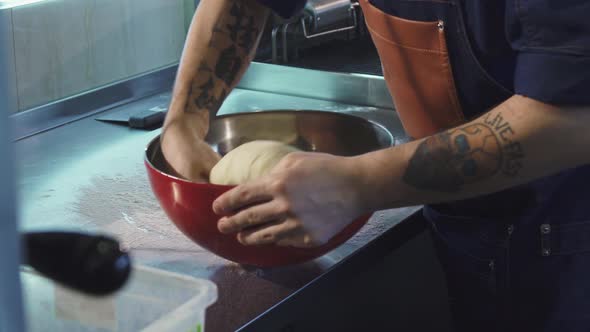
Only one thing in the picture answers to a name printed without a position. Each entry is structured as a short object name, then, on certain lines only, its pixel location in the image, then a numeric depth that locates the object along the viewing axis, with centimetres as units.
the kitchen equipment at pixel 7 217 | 37
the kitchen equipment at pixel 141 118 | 172
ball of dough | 105
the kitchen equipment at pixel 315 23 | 200
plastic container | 77
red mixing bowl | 100
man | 90
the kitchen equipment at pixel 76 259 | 44
